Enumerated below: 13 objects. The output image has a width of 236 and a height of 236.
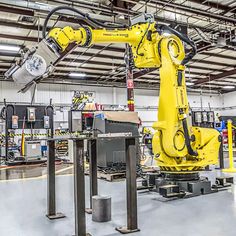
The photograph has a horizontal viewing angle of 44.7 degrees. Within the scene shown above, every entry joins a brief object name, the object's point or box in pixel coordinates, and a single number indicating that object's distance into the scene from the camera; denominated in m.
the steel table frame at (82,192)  2.52
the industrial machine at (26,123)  10.86
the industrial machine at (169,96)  4.20
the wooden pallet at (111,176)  5.66
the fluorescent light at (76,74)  17.00
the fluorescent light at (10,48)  11.70
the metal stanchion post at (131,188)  2.70
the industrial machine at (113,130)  5.89
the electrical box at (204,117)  12.43
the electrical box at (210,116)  12.66
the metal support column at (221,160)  7.26
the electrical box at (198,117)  12.21
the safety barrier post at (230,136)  6.73
